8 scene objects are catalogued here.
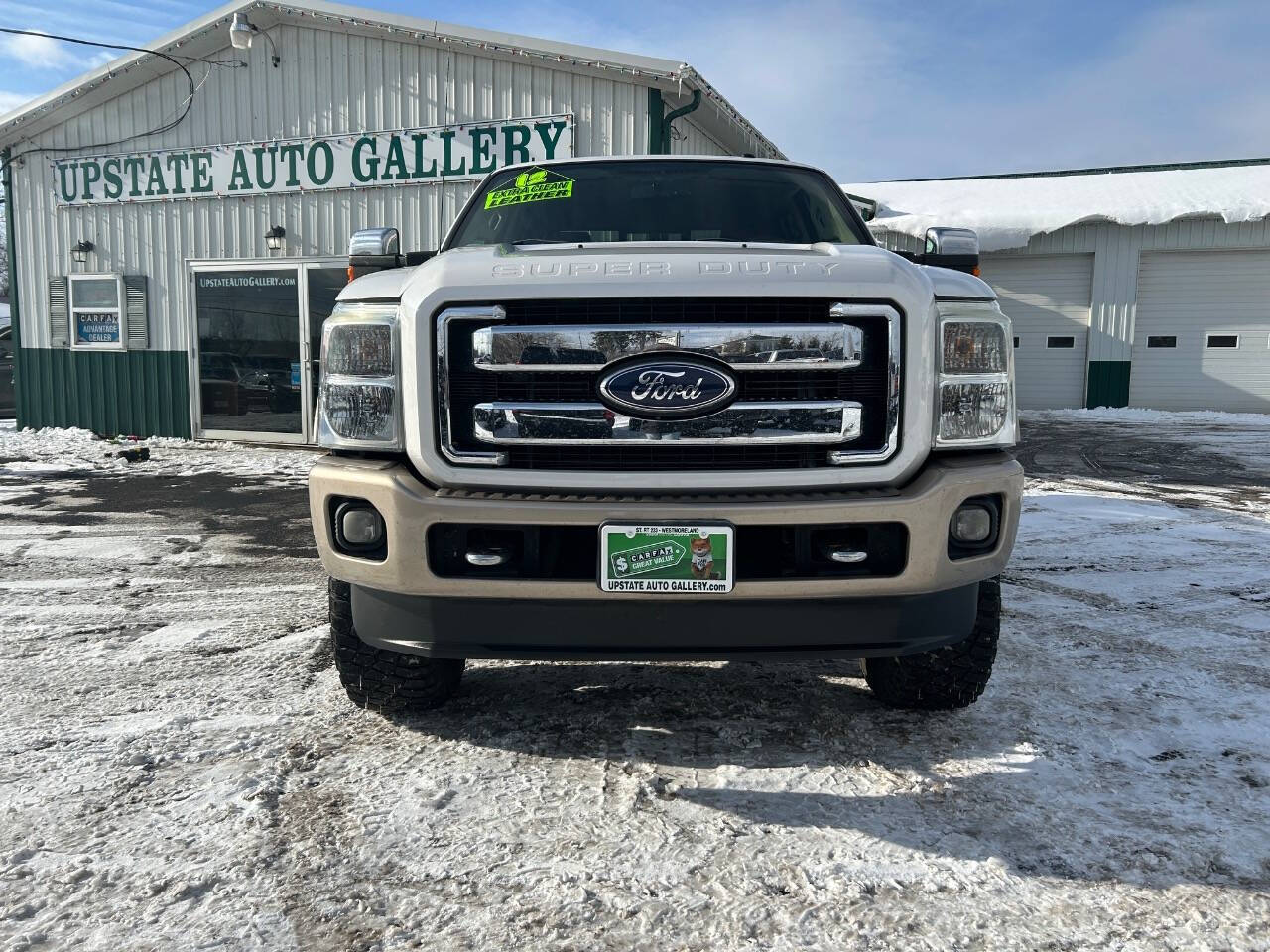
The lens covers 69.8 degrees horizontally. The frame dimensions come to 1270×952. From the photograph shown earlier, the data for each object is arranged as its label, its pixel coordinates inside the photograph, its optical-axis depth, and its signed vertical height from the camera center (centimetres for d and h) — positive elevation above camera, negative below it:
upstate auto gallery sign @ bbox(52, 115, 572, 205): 965 +233
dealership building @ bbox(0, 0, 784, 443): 955 +227
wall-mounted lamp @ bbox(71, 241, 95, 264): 1169 +143
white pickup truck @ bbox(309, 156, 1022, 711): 238 -24
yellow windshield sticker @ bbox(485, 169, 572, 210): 385 +77
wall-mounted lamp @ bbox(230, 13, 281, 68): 1001 +364
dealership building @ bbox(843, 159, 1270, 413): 1645 +166
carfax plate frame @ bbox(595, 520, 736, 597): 233 -52
